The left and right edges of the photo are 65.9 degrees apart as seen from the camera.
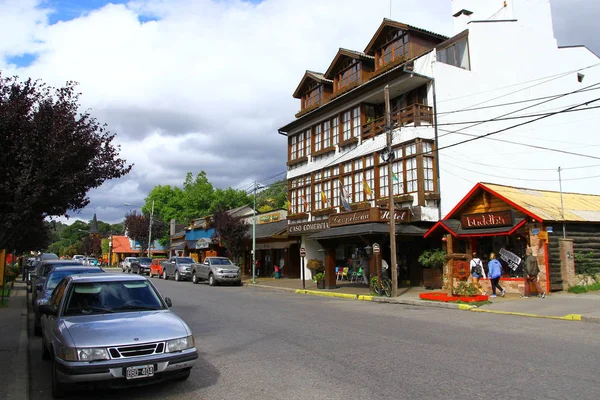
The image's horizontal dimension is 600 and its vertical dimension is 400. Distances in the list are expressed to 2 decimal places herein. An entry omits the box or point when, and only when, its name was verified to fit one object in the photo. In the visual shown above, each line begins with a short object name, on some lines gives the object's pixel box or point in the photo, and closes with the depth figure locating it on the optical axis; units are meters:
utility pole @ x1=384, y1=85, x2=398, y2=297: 18.91
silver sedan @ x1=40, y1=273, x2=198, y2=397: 5.36
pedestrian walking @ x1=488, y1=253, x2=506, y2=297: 17.25
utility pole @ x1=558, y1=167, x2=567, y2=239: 18.20
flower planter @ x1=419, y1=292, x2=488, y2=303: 16.27
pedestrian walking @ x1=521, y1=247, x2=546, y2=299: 16.55
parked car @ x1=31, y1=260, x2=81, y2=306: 15.51
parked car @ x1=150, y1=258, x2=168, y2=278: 38.28
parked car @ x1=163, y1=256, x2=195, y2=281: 33.88
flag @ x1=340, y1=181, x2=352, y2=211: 25.27
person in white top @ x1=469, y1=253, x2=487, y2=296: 17.92
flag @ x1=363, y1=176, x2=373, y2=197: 24.47
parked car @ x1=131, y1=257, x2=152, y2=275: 42.17
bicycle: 19.67
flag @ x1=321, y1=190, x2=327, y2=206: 28.67
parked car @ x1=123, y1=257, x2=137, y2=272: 47.34
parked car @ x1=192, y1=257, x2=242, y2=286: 28.20
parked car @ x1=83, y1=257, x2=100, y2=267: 50.87
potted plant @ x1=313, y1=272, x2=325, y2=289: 24.48
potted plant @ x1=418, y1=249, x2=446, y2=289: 20.97
